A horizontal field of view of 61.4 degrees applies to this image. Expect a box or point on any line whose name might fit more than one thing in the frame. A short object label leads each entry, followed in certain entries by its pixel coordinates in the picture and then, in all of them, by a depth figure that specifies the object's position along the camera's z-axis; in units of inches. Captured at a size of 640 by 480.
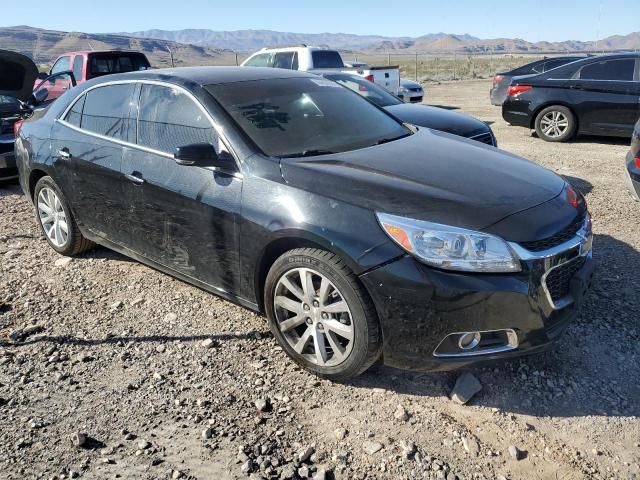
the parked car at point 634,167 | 183.5
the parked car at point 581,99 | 347.3
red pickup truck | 454.9
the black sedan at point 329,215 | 102.0
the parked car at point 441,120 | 254.5
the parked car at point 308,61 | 542.3
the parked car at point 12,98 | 259.9
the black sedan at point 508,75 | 518.3
